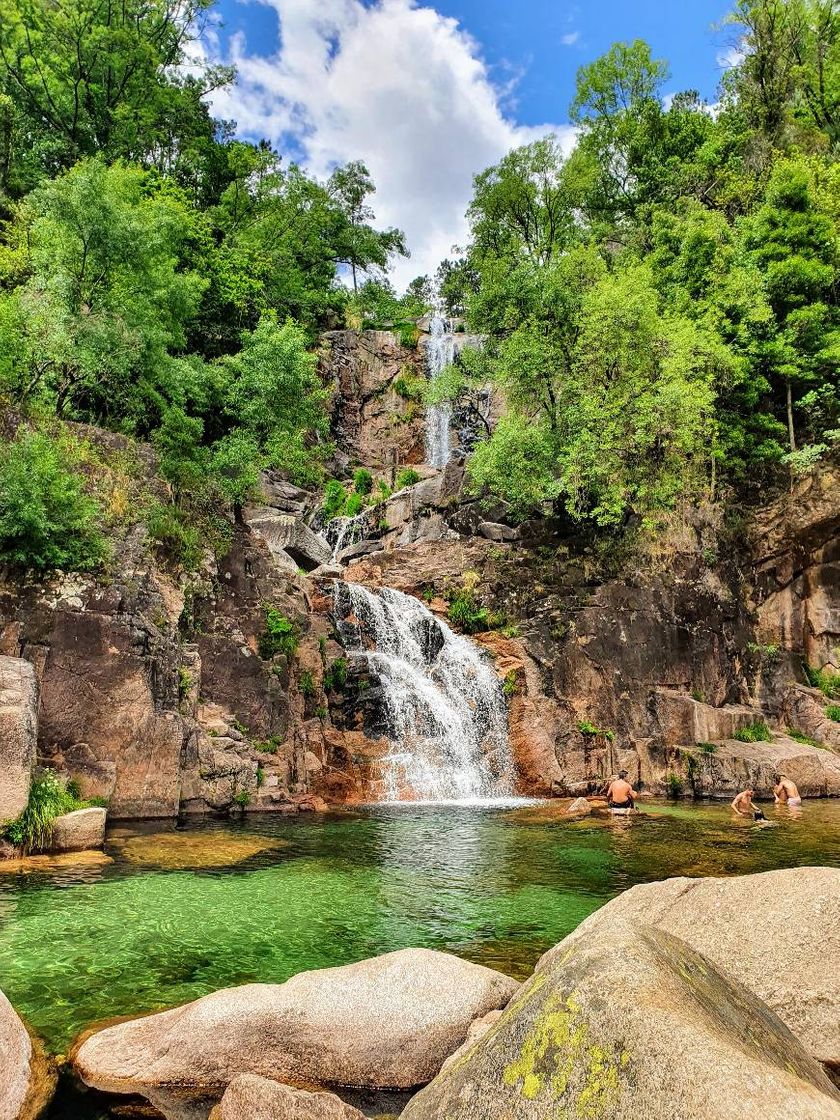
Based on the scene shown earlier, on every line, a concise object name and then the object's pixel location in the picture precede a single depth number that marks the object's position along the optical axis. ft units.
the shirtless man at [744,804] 55.57
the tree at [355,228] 157.28
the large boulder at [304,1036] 15.08
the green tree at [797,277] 88.07
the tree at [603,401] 77.87
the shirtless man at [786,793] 60.46
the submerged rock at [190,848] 34.86
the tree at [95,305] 54.60
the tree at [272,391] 71.77
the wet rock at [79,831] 35.45
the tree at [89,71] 87.66
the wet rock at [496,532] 88.33
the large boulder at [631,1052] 8.27
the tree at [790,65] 113.80
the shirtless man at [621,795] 55.36
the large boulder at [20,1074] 13.55
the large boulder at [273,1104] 12.36
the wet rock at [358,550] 103.50
